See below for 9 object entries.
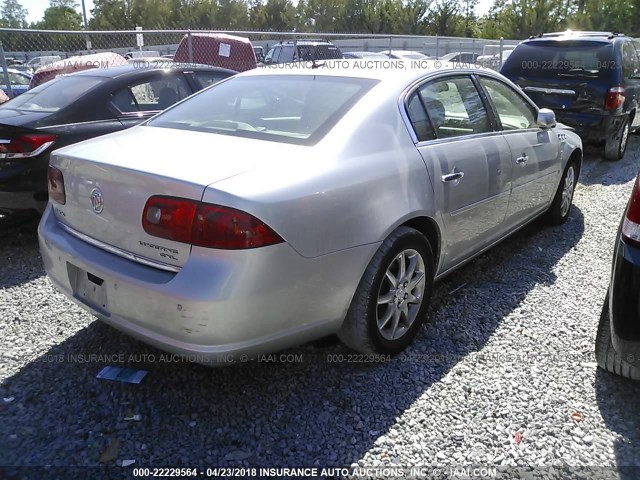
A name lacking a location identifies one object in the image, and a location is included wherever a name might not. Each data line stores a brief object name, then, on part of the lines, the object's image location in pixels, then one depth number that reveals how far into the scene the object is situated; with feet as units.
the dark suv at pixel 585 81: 24.66
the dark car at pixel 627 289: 7.29
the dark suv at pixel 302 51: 50.37
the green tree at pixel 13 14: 237.37
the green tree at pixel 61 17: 213.32
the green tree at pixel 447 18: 194.49
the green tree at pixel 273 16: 229.04
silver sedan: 7.16
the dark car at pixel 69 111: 14.26
